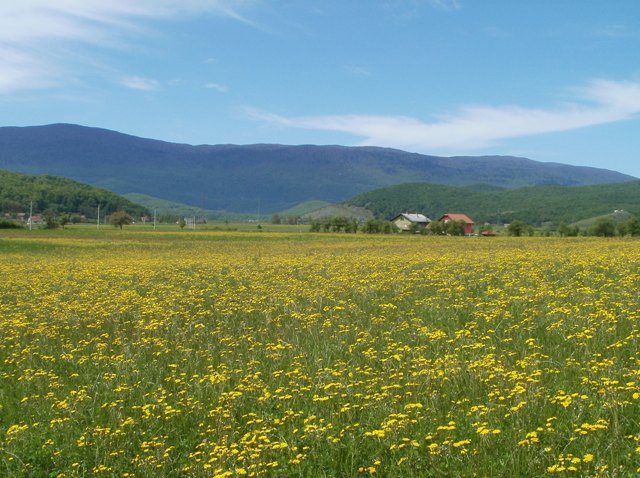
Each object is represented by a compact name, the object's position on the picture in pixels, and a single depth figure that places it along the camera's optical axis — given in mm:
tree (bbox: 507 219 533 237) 102150
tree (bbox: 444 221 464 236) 125750
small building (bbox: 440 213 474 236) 156225
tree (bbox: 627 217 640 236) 83312
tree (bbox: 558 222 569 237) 88488
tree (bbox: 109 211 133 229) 145750
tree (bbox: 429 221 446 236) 128762
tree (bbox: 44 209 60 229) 119375
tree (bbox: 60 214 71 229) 127031
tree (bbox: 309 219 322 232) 128312
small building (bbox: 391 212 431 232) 136950
